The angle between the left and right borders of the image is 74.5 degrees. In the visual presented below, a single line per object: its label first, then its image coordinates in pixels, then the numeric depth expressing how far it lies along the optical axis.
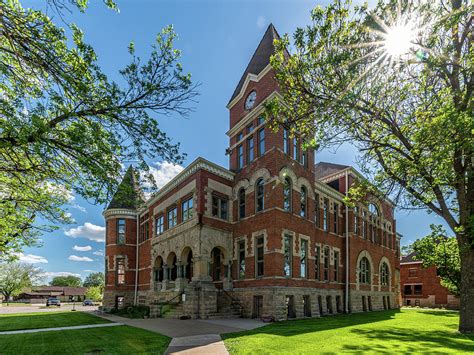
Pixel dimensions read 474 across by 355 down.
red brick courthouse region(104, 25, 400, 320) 18.66
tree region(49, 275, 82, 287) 130.00
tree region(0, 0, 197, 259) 6.04
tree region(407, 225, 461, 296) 31.45
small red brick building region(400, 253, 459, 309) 44.57
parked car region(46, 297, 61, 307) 54.60
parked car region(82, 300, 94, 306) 56.81
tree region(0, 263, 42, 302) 73.96
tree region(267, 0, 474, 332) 9.76
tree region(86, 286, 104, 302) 50.76
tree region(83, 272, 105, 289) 133.54
